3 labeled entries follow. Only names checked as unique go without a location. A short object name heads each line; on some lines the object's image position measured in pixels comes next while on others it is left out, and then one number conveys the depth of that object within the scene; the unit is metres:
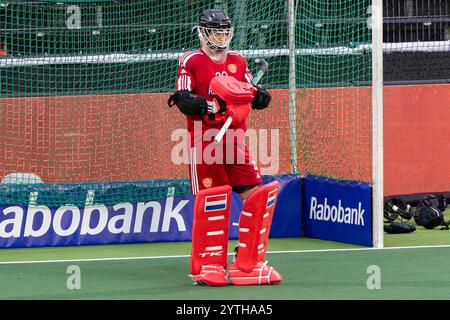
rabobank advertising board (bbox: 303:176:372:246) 18.48
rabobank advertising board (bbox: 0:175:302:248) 18.89
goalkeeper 14.98
